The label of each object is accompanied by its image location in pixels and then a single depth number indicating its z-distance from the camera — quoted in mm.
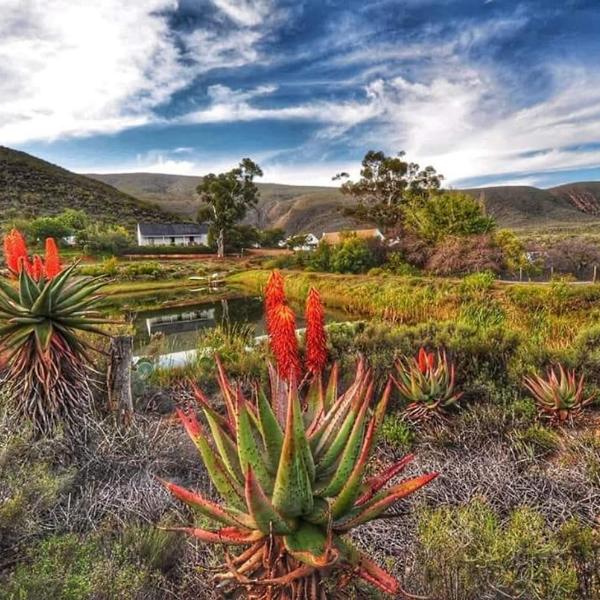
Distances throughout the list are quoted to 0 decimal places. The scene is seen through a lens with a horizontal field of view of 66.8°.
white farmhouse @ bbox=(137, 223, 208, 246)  66250
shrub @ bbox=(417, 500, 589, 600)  2438
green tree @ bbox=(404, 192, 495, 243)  28984
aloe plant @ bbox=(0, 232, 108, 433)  4266
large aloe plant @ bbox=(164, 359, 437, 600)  1598
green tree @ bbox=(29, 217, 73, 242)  45562
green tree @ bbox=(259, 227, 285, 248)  70812
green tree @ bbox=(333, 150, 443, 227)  44719
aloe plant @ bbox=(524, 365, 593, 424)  5348
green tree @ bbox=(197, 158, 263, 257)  54344
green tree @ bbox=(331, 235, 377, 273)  31562
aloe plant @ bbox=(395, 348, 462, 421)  5598
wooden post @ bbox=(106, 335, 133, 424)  5020
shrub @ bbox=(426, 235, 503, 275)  23047
